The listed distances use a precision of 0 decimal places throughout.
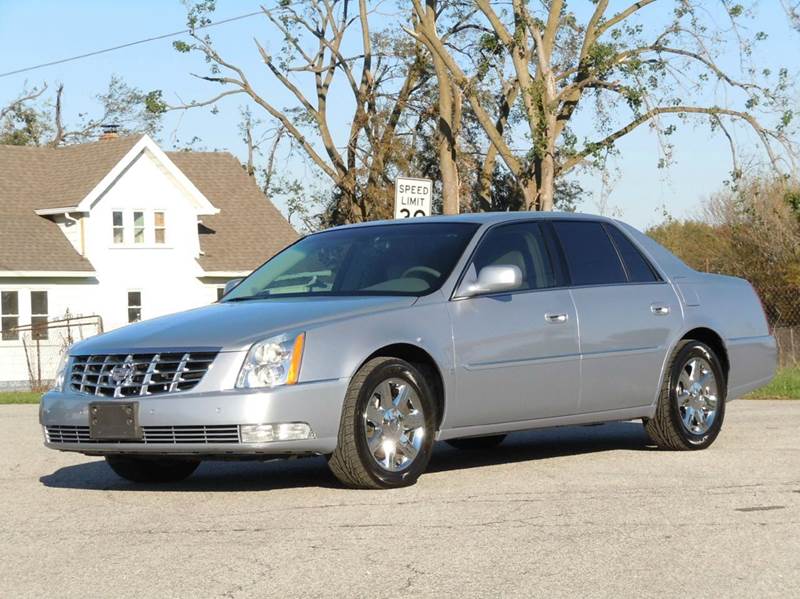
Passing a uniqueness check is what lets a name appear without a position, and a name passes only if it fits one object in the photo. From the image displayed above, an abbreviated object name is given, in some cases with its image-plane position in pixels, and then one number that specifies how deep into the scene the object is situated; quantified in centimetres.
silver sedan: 862
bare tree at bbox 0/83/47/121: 7162
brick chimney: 4994
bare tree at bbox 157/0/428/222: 4494
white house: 4266
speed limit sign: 1900
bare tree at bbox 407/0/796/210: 2905
